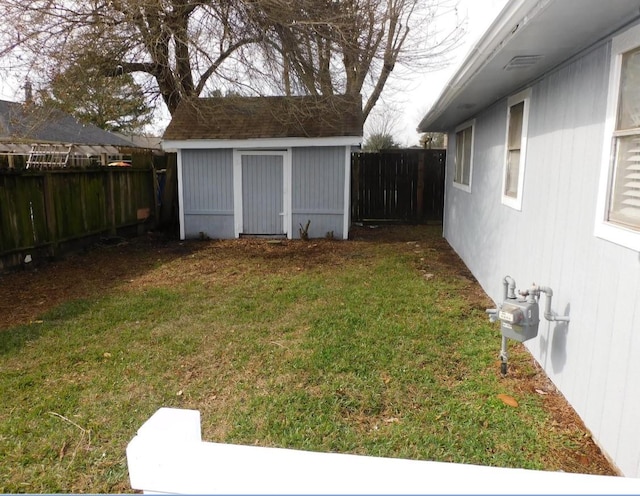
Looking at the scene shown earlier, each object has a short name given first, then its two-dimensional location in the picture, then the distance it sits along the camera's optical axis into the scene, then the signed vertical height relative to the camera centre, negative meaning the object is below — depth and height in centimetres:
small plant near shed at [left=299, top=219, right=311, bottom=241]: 1043 -128
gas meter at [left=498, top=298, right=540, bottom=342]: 337 -104
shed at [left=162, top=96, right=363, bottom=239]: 1020 +21
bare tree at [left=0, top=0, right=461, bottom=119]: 817 +256
